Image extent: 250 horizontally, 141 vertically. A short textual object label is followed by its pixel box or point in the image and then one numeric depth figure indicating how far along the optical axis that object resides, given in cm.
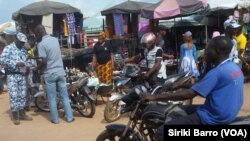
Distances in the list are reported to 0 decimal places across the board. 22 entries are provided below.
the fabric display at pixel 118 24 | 1611
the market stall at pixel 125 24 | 1602
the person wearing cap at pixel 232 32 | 676
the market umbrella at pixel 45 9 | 1622
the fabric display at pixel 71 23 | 1591
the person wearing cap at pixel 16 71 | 768
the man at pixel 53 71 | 738
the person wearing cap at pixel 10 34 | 781
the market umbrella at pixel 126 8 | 1608
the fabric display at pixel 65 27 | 1636
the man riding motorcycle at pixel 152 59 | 699
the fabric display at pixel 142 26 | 1616
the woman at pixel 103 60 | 1005
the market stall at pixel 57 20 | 1617
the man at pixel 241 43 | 850
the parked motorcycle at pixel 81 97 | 796
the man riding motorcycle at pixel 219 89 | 341
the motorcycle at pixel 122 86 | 716
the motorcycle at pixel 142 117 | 390
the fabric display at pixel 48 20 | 1650
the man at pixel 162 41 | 1188
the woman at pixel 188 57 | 830
